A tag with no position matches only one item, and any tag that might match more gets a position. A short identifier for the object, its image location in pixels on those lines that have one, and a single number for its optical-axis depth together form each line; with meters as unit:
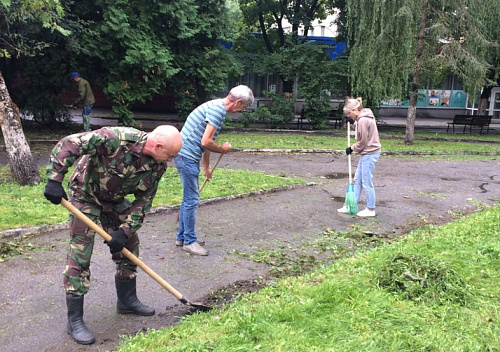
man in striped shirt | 5.20
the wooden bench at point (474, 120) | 22.02
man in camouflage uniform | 3.44
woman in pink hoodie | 7.27
